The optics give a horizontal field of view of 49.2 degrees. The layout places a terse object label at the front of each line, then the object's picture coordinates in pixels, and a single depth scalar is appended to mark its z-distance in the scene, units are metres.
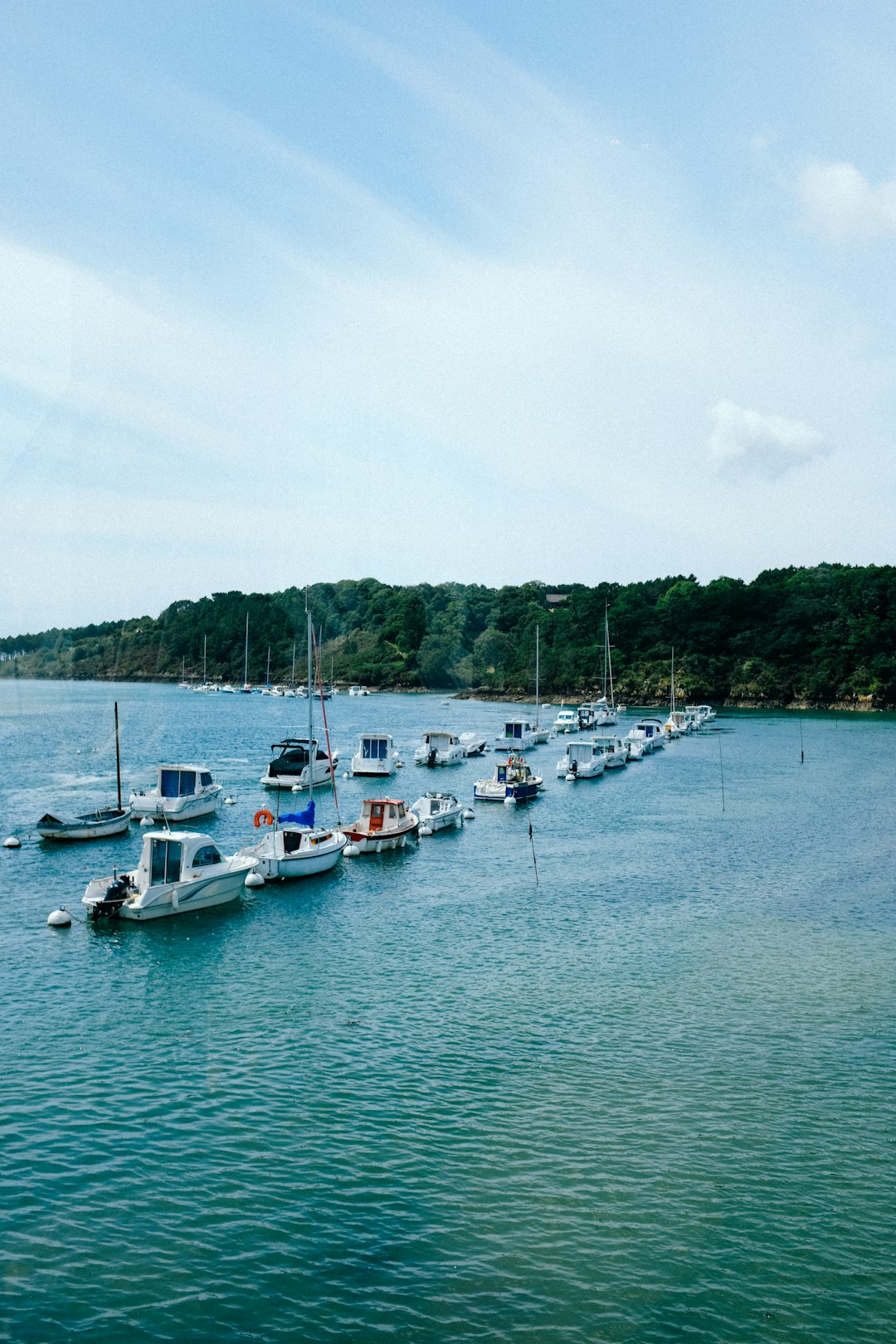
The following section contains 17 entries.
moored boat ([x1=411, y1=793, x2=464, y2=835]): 69.37
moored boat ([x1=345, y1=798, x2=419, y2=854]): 62.09
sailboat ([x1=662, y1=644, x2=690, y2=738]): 154.75
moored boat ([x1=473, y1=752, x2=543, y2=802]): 86.00
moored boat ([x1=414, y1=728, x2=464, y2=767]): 113.25
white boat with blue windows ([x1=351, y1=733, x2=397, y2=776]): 102.50
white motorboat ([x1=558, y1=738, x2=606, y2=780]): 104.38
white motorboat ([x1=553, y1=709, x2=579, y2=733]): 158.75
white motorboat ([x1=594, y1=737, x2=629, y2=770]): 113.07
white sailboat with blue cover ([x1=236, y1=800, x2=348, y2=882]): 53.28
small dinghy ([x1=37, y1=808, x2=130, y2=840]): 63.09
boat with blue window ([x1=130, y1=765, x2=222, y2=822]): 73.00
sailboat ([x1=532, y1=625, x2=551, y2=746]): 143.75
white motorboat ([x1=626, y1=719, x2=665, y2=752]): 134.00
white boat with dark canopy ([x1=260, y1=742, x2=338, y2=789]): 89.88
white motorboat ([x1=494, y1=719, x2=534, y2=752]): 127.31
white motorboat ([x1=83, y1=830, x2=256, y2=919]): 45.09
